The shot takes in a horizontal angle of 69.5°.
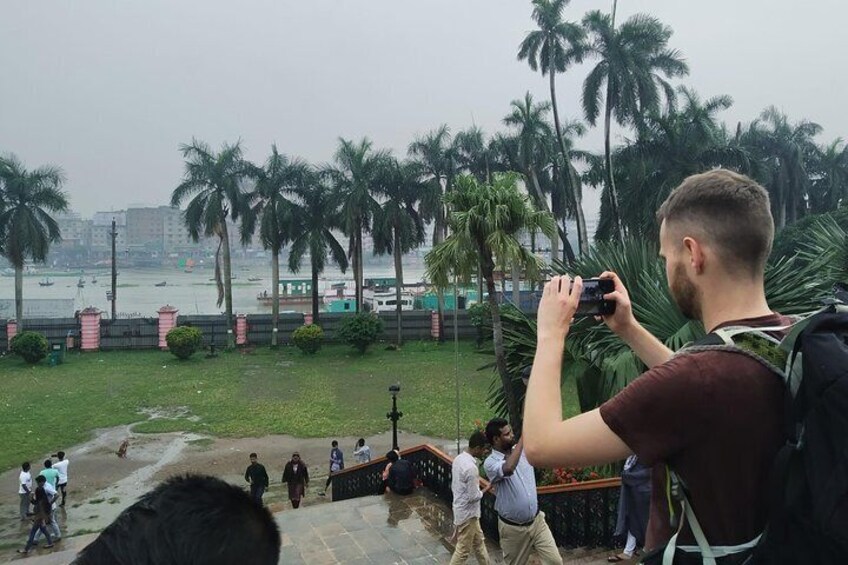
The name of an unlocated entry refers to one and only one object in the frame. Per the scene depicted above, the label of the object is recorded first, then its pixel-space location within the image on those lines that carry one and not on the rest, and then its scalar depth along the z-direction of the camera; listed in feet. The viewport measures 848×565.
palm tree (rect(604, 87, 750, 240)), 92.07
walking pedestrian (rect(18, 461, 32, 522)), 34.63
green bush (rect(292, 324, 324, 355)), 91.35
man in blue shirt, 14.73
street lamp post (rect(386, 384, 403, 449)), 36.73
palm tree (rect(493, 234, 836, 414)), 16.83
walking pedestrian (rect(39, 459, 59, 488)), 33.47
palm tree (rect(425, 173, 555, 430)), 31.17
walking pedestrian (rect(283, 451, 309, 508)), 34.53
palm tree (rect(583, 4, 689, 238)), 87.86
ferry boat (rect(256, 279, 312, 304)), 211.61
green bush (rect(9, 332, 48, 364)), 83.51
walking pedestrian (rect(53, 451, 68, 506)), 36.42
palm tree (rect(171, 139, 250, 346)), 100.07
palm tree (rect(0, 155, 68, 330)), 96.68
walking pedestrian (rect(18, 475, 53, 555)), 29.89
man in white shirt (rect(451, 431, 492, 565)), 16.85
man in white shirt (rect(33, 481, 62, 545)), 31.10
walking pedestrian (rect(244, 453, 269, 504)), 34.12
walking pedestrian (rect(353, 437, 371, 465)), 40.01
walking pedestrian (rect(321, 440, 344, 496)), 39.01
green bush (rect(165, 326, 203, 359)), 87.56
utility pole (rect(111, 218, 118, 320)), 113.16
